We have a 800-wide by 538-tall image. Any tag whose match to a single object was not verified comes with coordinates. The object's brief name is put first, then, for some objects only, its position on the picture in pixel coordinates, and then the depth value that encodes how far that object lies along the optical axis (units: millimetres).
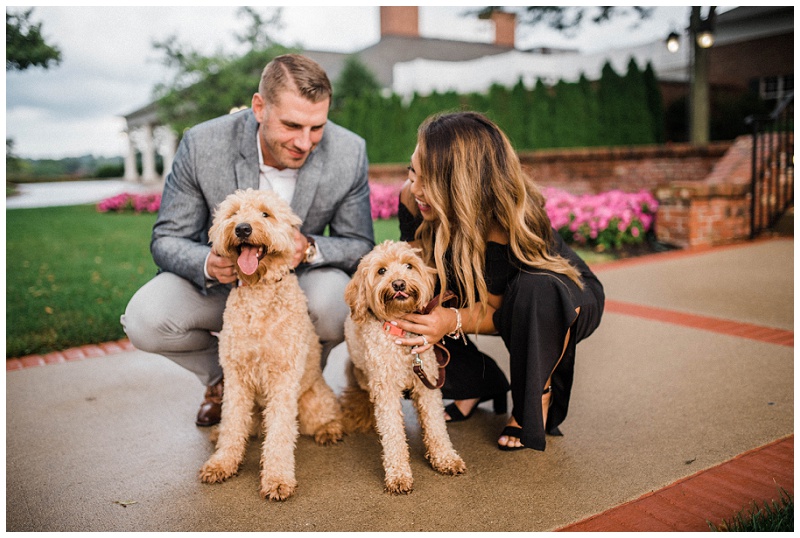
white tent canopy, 24234
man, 3102
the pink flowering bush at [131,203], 16391
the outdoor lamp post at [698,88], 11352
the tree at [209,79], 20344
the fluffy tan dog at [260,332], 2625
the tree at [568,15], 13234
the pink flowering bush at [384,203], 12469
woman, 2822
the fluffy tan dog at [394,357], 2555
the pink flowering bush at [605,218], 8172
